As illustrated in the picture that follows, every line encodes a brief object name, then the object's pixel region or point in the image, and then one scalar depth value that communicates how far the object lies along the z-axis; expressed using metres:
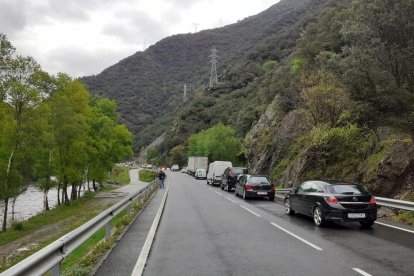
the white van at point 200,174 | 62.88
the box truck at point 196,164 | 67.97
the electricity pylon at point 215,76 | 142.35
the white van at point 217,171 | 40.94
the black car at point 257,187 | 23.91
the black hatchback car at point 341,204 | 12.74
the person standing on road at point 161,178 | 38.16
